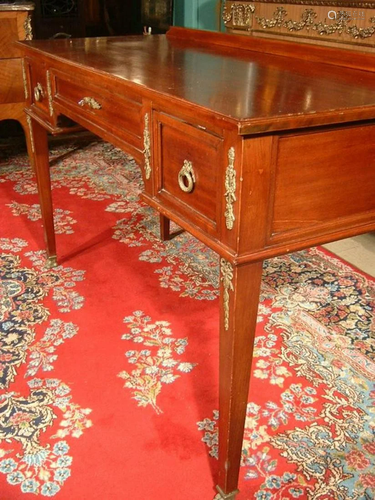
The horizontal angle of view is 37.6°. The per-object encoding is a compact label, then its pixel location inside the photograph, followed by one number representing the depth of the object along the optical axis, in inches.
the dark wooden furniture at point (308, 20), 84.5
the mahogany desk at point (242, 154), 38.2
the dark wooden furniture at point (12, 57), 130.0
